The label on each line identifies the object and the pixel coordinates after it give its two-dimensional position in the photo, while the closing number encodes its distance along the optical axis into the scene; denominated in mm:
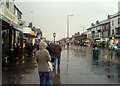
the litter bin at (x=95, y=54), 14642
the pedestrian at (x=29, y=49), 16508
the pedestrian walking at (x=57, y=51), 9234
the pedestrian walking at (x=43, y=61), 4727
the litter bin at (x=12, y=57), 11816
